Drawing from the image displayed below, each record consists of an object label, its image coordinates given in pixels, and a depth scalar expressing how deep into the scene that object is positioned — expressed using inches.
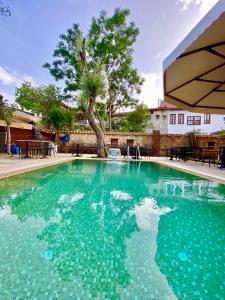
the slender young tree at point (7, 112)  459.2
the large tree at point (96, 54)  617.3
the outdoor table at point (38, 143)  600.7
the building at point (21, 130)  508.4
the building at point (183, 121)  1346.0
